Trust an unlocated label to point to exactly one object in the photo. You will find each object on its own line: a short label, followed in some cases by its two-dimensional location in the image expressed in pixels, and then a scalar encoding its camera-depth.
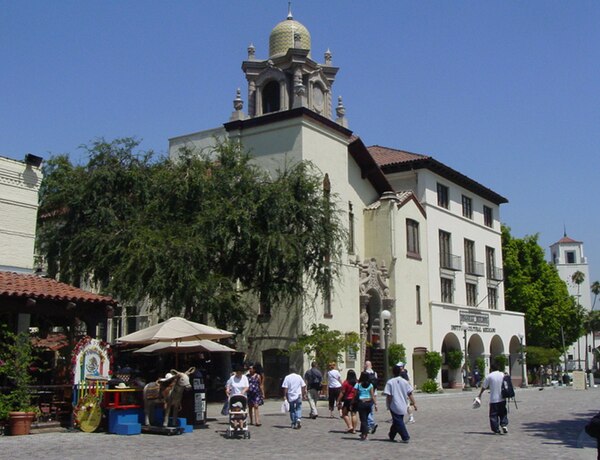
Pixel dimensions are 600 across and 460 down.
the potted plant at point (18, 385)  16.72
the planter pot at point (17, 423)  16.66
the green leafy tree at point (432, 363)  42.12
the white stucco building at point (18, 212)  21.72
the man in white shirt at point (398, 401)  15.26
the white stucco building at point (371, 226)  35.91
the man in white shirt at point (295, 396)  19.19
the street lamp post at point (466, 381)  43.12
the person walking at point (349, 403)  17.52
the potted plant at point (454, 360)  45.44
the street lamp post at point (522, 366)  53.84
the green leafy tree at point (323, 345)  31.08
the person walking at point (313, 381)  23.36
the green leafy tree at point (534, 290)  59.81
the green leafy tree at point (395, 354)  39.16
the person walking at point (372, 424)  17.00
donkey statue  17.41
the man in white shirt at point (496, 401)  16.75
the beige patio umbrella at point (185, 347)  23.11
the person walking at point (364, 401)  16.28
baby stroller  17.03
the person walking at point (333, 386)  22.84
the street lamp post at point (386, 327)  31.84
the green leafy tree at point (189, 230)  26.69
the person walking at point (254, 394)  20.03
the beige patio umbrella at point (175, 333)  18.98
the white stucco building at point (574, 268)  112.12
